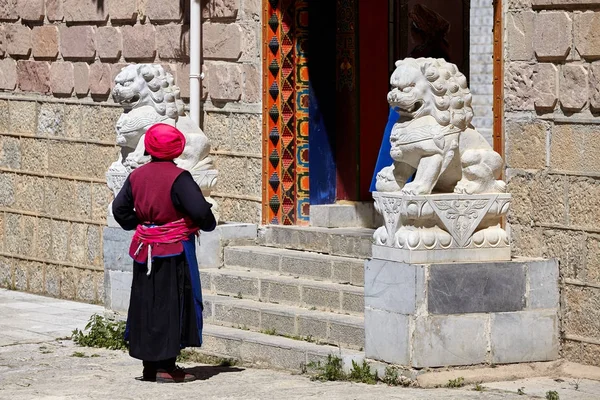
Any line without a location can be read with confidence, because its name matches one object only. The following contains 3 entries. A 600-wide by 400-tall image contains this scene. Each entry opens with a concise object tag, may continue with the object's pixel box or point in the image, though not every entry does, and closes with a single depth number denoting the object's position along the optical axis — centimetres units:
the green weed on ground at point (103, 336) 1532
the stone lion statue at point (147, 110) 1582
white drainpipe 1759
